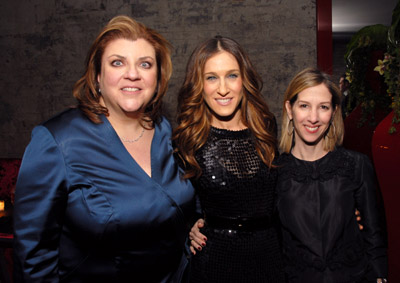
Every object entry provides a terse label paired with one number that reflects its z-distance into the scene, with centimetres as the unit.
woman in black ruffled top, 153
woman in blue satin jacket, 120
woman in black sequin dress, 154
